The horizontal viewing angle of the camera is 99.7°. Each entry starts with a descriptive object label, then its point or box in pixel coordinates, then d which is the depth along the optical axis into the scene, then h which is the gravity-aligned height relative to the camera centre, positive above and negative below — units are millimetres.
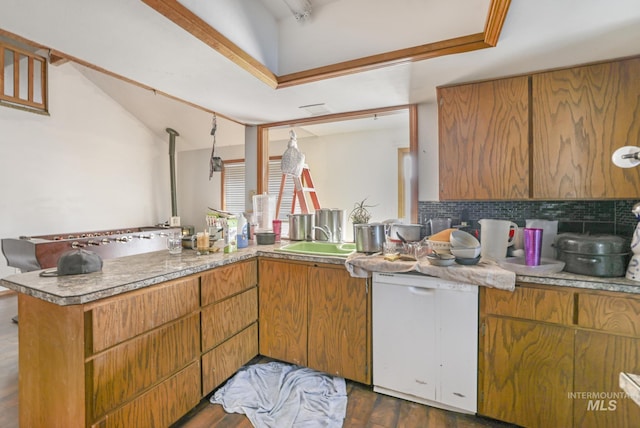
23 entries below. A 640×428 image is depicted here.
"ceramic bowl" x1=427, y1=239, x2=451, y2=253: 1669 -245
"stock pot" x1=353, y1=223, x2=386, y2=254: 1940 -218
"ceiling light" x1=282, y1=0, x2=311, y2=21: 1787 +1351
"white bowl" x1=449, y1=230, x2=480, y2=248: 1562 -194
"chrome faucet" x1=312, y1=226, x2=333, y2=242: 2417 -211
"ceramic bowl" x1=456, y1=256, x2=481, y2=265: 1535 -307
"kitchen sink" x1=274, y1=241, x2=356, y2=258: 2268 -337
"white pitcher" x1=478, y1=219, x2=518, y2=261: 1692 -198
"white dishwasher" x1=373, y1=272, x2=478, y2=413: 1498 -779
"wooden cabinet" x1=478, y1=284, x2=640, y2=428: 1239 -735
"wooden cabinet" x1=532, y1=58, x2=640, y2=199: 1471 +444
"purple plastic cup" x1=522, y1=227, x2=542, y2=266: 1495 -224
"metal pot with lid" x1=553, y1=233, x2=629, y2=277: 1300 -241
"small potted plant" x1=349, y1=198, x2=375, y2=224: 2574 -80
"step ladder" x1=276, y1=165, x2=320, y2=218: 3266 +231
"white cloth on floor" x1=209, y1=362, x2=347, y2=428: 1523 -1187
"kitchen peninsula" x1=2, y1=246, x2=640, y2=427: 1101 -590
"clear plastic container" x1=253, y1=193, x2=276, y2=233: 2801 -28
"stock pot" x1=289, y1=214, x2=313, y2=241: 2590 -183
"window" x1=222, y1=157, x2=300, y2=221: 4676 +482
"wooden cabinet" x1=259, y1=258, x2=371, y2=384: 1781 -770
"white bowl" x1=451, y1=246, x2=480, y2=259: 1541 -263
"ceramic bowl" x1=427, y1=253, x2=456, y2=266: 1525 -300
